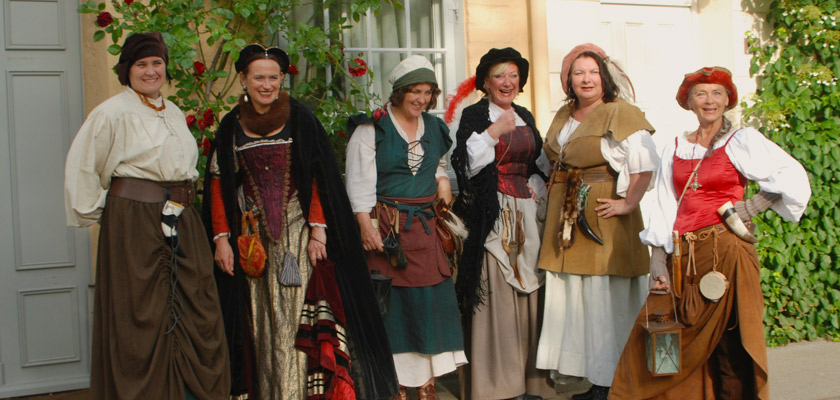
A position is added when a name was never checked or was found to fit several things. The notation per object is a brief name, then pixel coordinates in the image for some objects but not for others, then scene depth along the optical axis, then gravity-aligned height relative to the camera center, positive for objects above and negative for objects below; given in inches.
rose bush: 153.0 +35.5
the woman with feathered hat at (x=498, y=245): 161.0 -9.9
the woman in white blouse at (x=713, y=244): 135.3 -9.8
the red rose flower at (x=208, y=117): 157.2 +19.4
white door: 225.5 +42.1
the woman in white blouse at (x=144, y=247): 127.0 -5.9
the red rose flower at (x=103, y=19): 147.4 +38.0
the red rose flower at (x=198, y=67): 162.9 +30.8
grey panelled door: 170.1 +4.2
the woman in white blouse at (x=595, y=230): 156.2 -7.4
